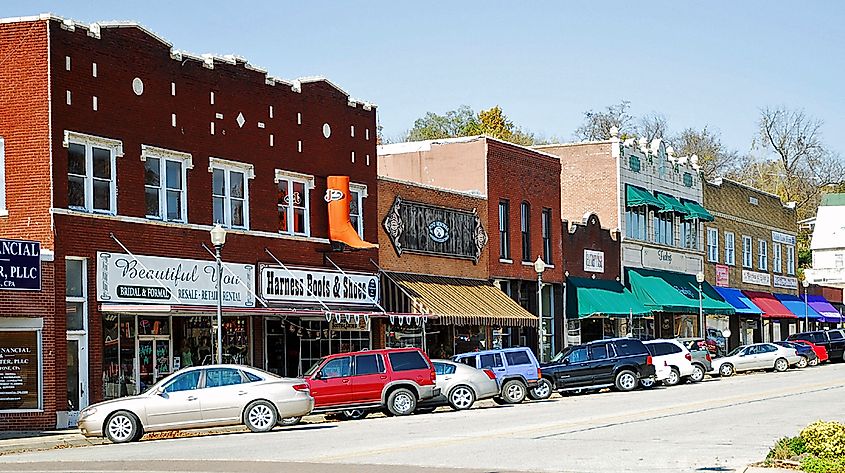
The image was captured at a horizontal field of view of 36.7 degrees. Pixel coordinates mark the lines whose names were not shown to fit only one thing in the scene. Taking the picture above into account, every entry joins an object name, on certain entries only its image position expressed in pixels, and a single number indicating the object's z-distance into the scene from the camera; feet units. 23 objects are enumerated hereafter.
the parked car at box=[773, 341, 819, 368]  185.57
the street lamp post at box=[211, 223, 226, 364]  93.35
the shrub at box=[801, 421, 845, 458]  53.98
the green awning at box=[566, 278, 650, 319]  168.76
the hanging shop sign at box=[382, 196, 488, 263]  134.67
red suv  98.99
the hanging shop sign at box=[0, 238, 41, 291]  88.43
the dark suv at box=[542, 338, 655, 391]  128.88
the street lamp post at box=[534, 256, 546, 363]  135.85
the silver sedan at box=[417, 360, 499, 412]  107.45
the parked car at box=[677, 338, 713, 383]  150.82
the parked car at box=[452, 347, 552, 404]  114.42
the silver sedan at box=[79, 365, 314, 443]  81.15
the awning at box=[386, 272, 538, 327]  131.54
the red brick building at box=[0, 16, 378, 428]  93.71
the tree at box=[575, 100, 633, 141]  293.02
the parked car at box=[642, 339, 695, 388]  138.41
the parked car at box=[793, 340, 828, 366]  195.92
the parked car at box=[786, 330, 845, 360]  199.52
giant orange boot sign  123.75
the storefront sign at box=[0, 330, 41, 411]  91.86
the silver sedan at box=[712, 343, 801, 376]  176.14
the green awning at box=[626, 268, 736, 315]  188.55
